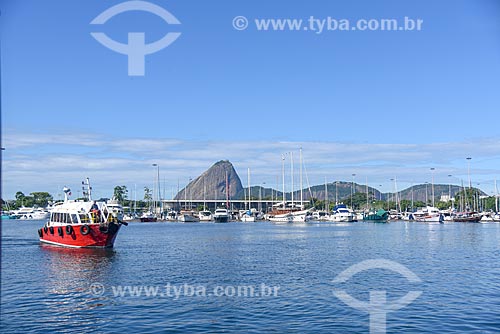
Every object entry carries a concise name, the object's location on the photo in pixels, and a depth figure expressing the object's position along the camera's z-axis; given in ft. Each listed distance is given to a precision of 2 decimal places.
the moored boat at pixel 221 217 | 627.05
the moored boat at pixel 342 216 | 589.32
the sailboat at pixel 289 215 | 552.00
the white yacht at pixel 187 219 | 646.74
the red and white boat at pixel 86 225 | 189.16
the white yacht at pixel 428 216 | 542.98
